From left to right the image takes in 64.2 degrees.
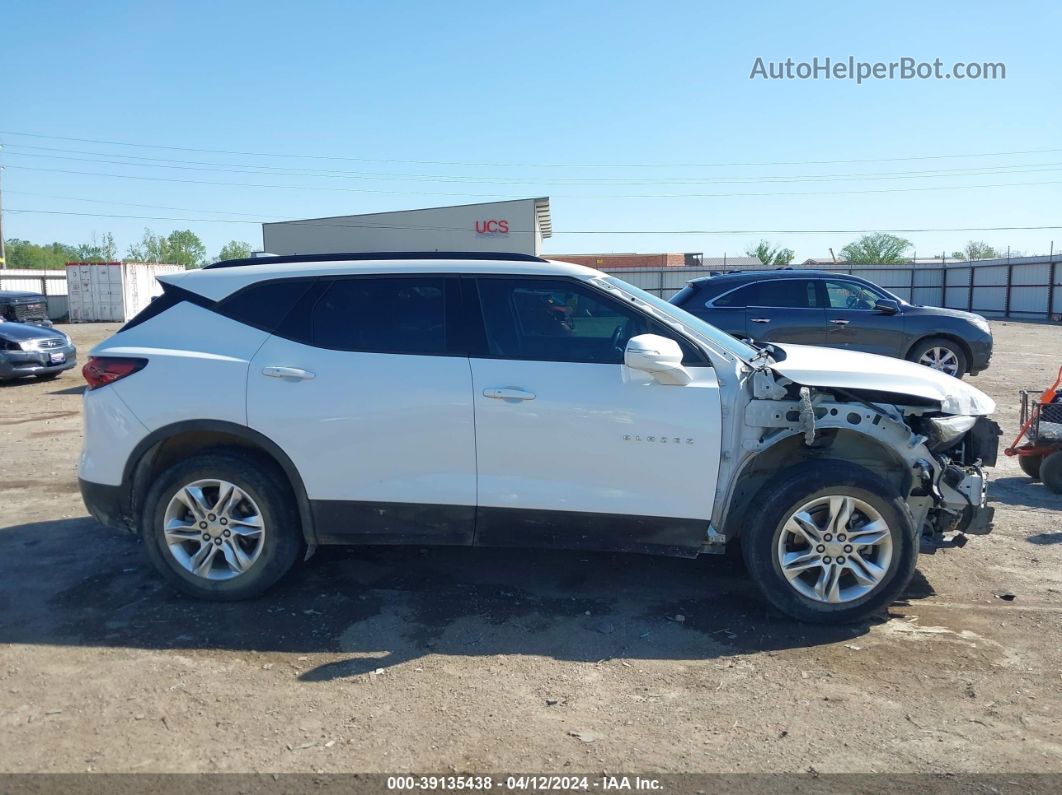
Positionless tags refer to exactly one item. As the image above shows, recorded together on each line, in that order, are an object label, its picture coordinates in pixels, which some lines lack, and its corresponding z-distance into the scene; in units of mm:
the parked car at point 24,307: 18744
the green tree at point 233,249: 94500
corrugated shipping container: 37250
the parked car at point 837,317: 11750
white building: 35938
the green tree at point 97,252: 96875
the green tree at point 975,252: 80562
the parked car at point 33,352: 14047
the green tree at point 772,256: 72388
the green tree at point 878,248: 78062
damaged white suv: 4391
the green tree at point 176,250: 98100
